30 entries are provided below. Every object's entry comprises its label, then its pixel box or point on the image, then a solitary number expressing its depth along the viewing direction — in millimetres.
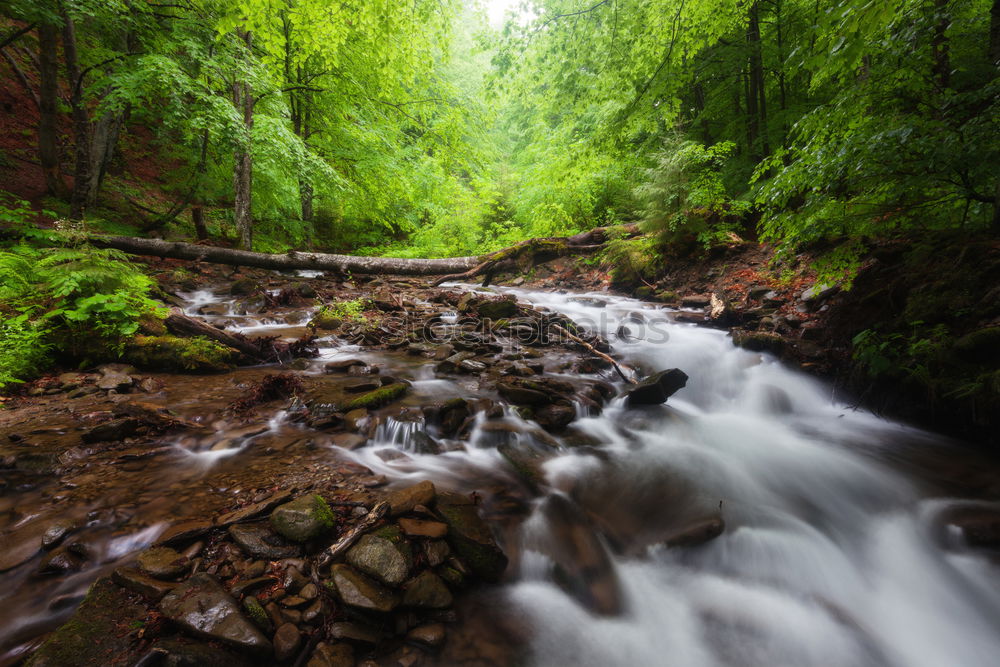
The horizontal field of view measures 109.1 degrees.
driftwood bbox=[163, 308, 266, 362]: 4582
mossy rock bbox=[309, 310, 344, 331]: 6520
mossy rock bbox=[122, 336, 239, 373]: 4199
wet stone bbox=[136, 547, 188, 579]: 1684
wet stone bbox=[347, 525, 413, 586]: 1815
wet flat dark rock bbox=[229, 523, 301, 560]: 1883
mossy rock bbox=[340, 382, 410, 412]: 3649
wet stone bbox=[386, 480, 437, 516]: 2215
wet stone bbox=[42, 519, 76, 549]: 1851
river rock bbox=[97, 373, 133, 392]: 3641
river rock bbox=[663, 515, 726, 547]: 2613
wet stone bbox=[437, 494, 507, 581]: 2113
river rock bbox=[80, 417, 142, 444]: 2721
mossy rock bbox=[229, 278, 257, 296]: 7844
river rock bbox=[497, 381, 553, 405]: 4035
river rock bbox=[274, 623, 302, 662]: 1509
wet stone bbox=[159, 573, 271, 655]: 1448
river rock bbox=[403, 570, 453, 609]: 1812
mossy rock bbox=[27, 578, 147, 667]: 1307
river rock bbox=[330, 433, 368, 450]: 3074
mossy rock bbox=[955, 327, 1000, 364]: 2912
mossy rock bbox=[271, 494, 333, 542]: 1972
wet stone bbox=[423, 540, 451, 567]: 1991
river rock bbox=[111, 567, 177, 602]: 1581
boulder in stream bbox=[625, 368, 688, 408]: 4379
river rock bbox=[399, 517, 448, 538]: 2070
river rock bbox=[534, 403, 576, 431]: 3801
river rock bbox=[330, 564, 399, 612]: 1691
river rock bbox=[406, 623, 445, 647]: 1722
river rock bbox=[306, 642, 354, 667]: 1522
